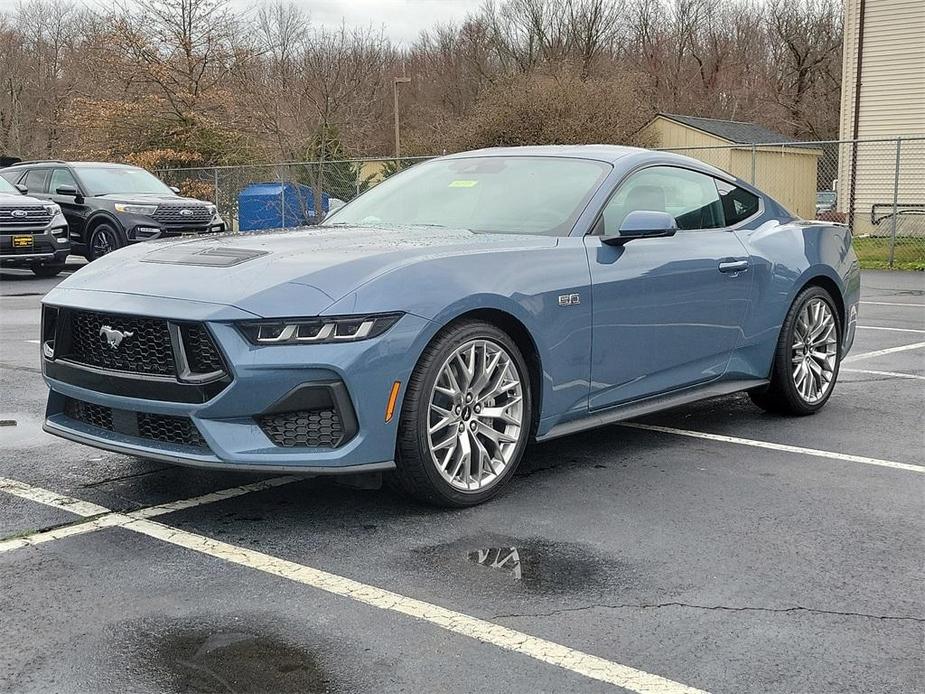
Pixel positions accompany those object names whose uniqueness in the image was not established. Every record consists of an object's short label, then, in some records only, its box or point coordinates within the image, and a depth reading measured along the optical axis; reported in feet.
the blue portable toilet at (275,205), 72.28
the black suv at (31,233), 50.70
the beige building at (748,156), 114.21
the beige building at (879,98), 77.10
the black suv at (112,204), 55.16
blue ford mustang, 12.62
